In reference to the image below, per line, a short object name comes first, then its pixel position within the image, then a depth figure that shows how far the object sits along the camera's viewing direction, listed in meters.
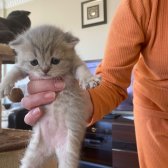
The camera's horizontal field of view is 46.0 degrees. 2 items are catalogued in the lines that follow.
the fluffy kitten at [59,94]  0.41
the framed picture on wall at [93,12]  1.78
